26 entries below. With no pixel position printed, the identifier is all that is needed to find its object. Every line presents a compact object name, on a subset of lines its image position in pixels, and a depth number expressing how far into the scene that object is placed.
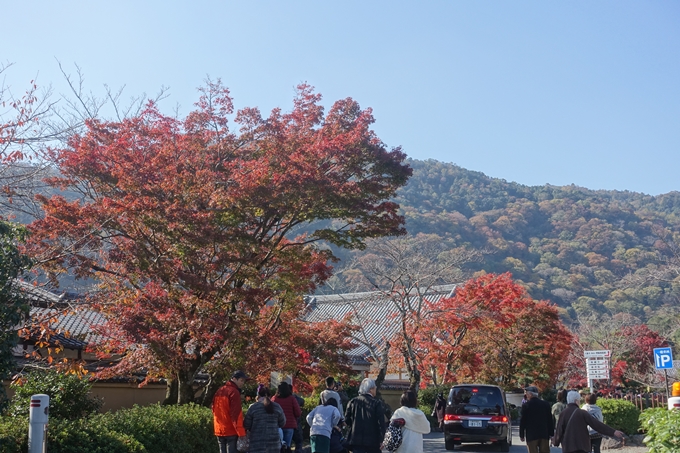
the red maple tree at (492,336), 27.06
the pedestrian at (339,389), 13.26
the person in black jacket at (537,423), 11.18
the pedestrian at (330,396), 10.74
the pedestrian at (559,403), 15.05
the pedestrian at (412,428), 7.54
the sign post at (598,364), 18.42
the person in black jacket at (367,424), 8.26
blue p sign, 14.83
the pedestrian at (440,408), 20.81
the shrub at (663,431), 6.78
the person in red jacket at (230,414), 8.97
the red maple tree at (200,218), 12.30
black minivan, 17.08
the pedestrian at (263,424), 9.03
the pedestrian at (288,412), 10.80
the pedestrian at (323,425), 9.93
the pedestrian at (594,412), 11.89
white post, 7.06
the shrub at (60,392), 11.30
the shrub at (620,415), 18.75
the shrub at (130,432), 7.65
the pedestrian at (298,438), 11.54
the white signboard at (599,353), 18.36
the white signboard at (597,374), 18.38
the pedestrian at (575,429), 8.99
